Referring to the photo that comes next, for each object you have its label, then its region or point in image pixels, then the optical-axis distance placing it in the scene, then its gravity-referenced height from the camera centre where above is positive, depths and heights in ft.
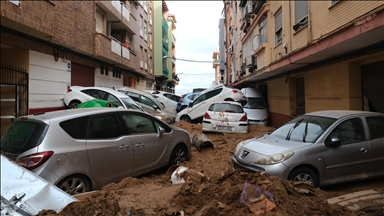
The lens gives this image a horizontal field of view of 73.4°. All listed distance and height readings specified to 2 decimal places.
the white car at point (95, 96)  35.17 +2.07
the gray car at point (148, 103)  41.98 +1.31
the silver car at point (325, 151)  14.92 -2.56
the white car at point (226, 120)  33.55 -1.34
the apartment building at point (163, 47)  115.55 +32.27
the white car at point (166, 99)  61.36 +2.78
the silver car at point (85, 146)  12.44 -1.89
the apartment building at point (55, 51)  28.30 +9.06
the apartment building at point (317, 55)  20.38 +5.64
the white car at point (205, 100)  44.50 +1.85
